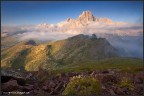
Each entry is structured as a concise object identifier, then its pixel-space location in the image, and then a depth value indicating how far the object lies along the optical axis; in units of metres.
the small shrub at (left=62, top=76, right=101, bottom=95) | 6.41
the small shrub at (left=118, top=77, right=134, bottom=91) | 7.81
